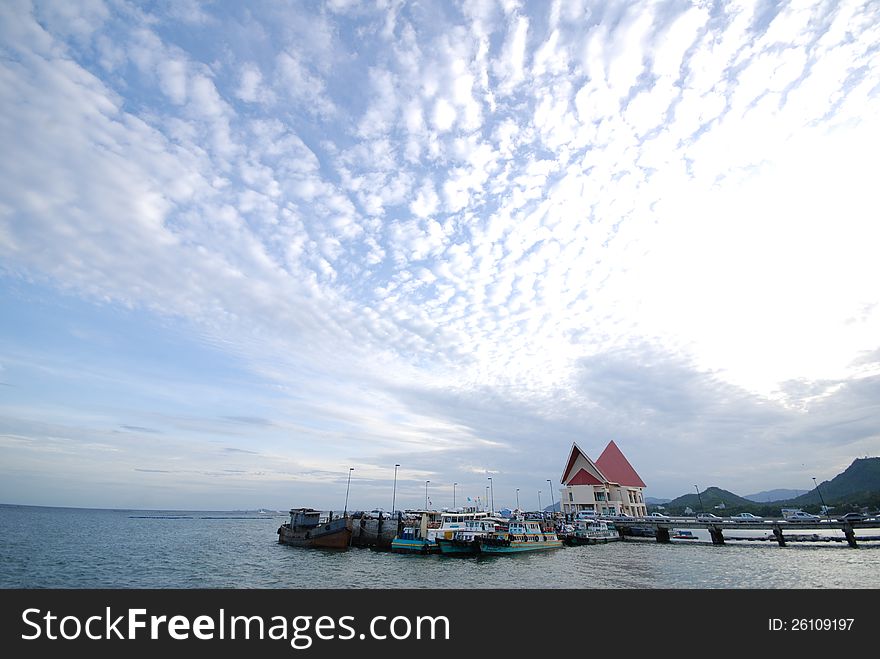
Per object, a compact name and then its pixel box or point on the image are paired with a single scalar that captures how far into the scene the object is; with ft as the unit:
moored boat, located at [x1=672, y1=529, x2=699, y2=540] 230.68
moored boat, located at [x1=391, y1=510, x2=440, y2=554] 169.78
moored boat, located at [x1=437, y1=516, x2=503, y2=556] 165.89
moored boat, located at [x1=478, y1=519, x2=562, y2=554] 165.78
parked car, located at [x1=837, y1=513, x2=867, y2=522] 207.54
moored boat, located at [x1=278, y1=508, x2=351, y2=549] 194.18
